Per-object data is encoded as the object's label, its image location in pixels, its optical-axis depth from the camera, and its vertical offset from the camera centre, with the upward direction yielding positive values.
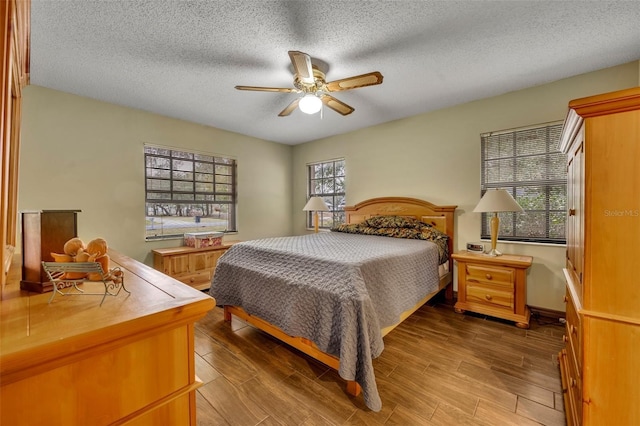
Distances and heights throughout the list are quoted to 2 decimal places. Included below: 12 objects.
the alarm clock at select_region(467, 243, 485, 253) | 2.97 -0.40
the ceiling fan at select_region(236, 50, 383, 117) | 1.93 +1.05
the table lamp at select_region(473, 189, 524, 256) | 2.69 +0.06
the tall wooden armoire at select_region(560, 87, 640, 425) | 1.04 -0.19
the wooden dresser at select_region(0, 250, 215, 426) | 0.48 -0.30
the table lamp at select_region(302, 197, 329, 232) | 4.29 +0.11
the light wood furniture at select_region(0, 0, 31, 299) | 0.64 +0.38
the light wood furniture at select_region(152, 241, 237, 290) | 3.38 -0.67
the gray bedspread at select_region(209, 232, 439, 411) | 1.65 -0.59
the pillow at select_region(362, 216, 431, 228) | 3.51 -0.14
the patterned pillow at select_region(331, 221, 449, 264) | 3.17 -0.28
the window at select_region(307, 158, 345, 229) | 4.77 +0.44
